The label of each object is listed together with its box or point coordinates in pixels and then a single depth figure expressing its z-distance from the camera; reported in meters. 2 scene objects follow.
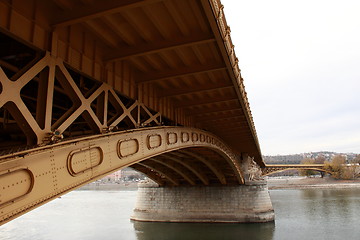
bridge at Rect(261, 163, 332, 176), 68.88
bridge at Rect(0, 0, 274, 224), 4.31
